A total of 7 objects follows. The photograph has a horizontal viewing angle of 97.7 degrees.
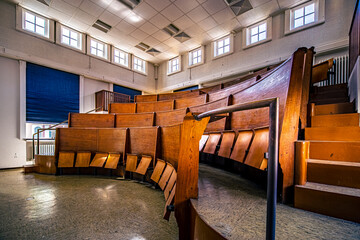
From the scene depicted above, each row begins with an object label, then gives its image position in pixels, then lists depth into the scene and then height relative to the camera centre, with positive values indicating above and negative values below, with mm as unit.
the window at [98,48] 5625 +2600
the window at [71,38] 5000 +2659
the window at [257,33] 4414 +2579
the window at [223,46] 5211 +2566
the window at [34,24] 4195 +2666
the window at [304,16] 3660 +2587
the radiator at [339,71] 3135 +1003
